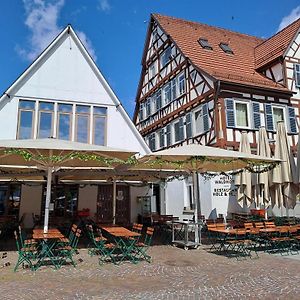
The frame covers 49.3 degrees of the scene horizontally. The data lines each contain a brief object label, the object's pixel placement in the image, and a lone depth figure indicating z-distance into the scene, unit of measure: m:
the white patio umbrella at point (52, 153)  7.73
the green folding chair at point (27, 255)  6.78
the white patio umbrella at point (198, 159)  8.89
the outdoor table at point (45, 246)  7.26
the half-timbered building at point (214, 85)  15.77
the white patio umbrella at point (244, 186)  11.50
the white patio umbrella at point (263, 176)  11.01
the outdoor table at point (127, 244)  7.67
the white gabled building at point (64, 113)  13.34
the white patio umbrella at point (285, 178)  10.36
